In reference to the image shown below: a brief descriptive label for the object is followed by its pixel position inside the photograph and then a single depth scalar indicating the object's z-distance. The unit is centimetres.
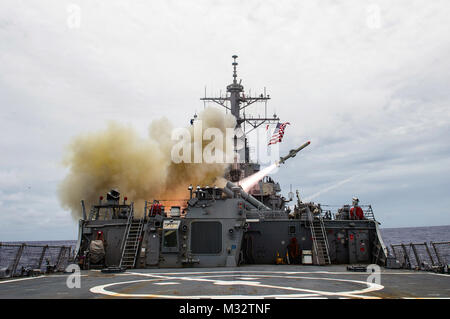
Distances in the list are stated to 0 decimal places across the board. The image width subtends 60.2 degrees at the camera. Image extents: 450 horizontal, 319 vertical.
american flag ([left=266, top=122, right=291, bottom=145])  2511
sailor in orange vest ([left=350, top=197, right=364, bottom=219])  1746
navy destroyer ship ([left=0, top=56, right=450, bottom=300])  884
